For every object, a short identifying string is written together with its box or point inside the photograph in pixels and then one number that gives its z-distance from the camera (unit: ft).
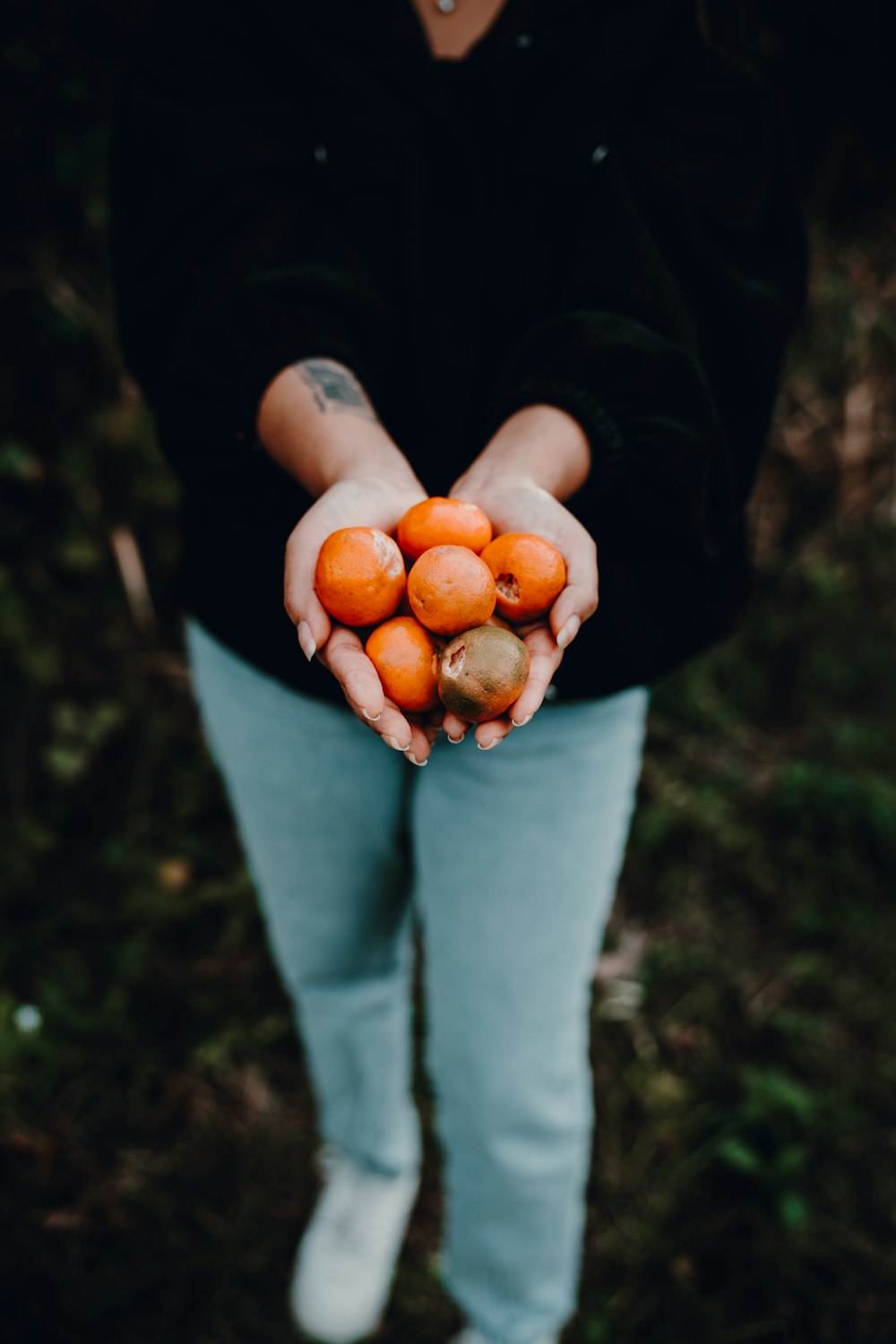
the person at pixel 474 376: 2.86
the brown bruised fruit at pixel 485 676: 2.68
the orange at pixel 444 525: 2.80
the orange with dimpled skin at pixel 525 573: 2.75
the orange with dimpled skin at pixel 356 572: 2.71
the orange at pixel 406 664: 2.78
